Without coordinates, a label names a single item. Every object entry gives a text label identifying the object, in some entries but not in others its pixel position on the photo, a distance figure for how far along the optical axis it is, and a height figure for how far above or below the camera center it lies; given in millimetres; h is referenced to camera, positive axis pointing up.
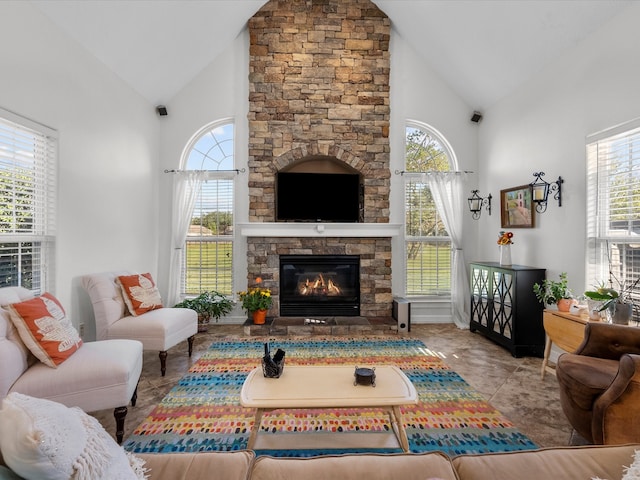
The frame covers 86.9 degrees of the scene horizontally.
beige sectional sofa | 1103 -765
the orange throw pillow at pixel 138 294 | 3285 -546
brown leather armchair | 1752 -804
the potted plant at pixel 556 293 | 3083 -504
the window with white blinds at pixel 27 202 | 2533 +293
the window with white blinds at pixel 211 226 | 4945 +202
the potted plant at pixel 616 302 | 2506 -460
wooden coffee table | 1863 -884
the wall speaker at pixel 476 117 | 4966 +1836
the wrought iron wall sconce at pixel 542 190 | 3498 +550
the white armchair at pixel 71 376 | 1898 -806
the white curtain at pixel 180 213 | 4773 +379
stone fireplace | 4777 +1848
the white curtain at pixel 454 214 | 4922 +396
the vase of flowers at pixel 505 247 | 3984 -68
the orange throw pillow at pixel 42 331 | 2018 -568
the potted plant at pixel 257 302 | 4395 -818
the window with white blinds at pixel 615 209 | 2779 +289
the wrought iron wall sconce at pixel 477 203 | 4828 +552
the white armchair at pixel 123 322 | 3004 -748
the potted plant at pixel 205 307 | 4422 -884
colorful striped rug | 2076 -1251
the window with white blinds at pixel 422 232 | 5059 +133
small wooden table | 2722 -752
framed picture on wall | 3951 +418
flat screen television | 4770 +607
